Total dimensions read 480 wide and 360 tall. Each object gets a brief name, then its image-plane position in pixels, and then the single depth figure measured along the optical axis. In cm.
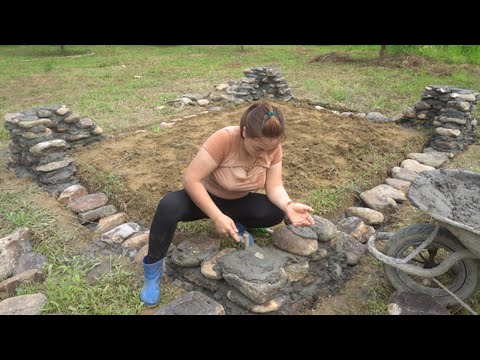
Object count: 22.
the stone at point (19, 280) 258
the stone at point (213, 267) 251
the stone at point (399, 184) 406
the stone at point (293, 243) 265
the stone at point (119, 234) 321
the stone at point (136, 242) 311
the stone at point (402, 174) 428
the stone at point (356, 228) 329
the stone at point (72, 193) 390
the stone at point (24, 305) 234
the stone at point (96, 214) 360
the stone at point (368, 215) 352
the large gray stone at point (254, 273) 232
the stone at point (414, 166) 449
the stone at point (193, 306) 223
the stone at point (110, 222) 344
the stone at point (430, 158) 468
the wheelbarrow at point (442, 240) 228
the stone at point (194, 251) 265
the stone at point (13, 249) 281
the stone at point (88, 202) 372
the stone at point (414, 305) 225
